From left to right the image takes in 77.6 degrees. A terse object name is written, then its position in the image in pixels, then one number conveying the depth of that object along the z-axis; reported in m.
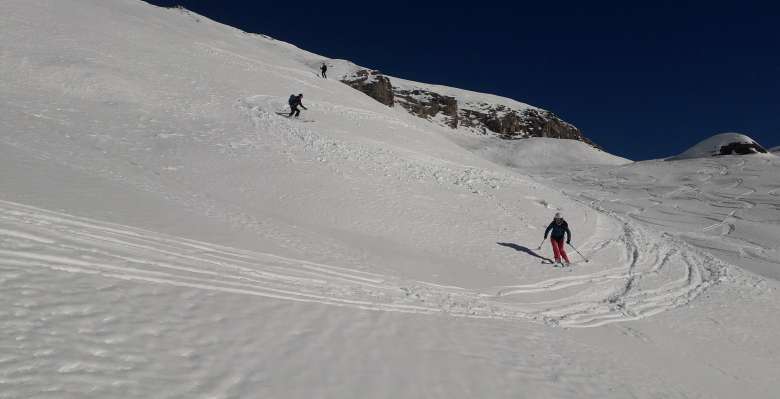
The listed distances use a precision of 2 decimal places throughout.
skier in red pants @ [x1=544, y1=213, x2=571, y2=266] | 14.88
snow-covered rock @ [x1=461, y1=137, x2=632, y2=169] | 54.06
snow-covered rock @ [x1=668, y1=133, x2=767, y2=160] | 45.41
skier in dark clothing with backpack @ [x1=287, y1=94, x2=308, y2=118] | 24.29
